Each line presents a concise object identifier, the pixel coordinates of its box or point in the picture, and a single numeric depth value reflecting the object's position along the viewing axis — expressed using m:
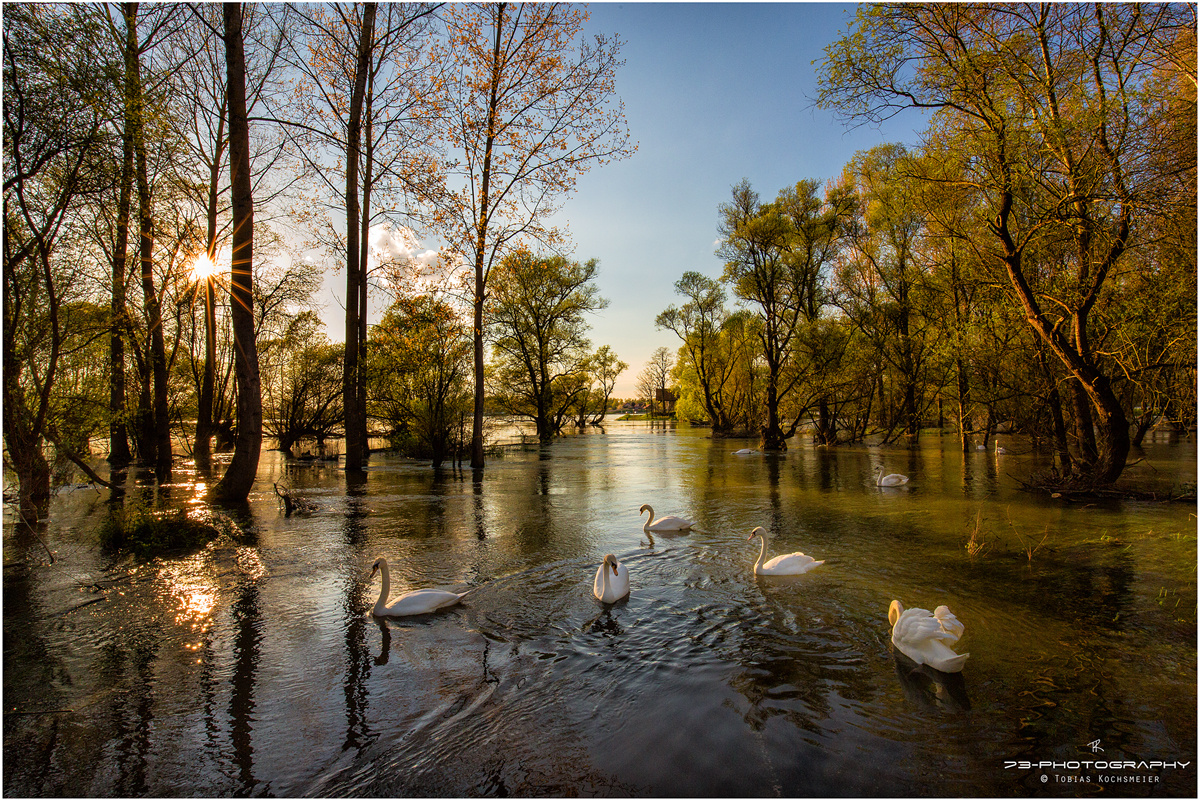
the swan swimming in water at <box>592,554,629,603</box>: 6.23
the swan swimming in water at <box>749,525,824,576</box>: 7.03
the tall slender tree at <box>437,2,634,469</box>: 16.92
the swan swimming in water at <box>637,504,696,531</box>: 9.81
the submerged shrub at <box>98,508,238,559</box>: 8.33
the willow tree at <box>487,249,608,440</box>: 36.66
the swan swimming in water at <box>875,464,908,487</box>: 14.84
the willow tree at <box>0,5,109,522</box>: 5.57
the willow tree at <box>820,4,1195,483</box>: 8.85
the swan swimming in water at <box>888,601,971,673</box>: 4.40
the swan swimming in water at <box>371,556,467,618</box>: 5.80
